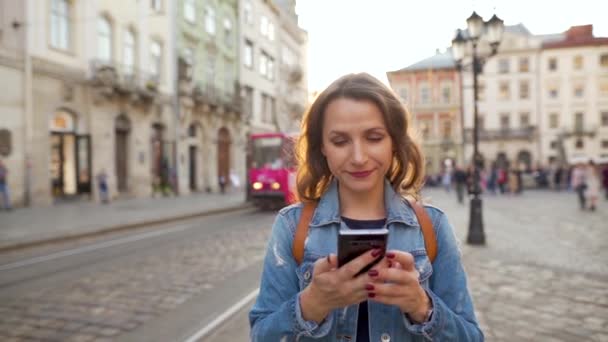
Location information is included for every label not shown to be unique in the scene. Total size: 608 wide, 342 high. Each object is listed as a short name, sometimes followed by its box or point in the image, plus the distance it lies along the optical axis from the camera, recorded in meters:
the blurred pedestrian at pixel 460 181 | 20.25
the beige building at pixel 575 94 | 54.09
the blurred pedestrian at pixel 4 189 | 16.19
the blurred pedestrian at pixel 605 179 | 22.88
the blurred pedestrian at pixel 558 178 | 31.17
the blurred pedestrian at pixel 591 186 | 15.89
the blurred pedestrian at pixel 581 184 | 16.66
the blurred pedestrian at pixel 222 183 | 28.36
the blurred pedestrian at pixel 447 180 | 30.02
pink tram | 17.84
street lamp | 9.22
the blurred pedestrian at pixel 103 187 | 20.28
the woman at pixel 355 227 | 1.58
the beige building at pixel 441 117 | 56.12
